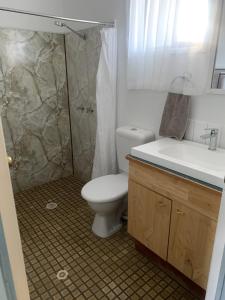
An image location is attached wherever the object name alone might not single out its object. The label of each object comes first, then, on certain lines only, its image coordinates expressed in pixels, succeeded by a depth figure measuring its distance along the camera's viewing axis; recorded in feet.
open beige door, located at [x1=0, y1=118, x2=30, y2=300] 2.49
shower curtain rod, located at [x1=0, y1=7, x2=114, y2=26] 5.55
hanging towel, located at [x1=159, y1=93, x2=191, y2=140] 5.54
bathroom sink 4.08
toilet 6.21
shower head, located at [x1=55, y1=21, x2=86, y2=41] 7.87
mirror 4.65
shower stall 8.06
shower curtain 6.80
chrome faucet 5.09
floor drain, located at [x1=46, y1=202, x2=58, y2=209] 8.32
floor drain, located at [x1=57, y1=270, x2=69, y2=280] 5.54
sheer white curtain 4.76
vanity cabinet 4.23
